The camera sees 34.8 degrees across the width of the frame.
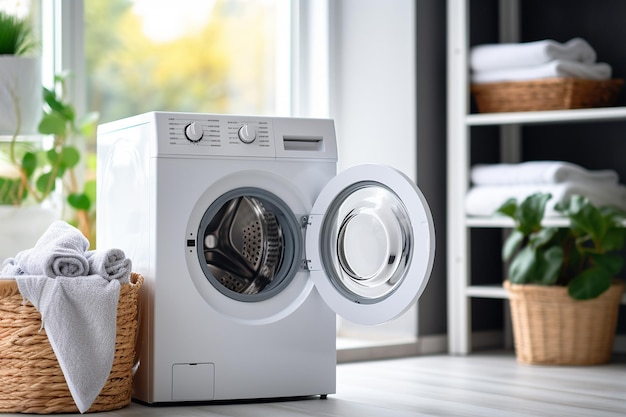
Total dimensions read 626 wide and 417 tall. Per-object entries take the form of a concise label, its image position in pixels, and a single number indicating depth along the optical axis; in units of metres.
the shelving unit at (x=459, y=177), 3.41
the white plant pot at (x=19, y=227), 2.75
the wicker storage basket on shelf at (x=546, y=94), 3.26
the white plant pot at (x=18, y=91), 2.73
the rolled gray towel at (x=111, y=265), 2.25
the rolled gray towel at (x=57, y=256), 2.21
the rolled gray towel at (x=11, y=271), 2.28
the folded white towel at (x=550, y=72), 3.23
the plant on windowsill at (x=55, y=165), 2.85
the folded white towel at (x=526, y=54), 3.24
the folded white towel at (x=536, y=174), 3.21
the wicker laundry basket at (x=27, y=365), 2.19
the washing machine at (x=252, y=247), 2.35
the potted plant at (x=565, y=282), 3.07
